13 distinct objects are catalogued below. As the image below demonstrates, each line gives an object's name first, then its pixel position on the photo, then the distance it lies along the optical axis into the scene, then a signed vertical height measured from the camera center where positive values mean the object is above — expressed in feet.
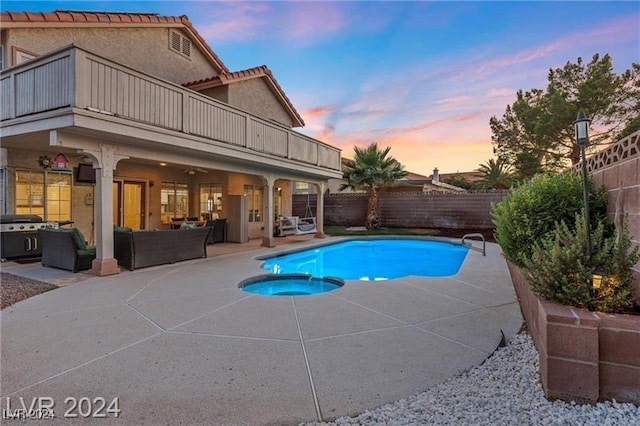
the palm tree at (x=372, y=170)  60.85 +7.35
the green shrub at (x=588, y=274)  9.45 -1.86
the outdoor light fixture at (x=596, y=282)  9.63 -2.05
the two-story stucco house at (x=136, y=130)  21.30 +6.21
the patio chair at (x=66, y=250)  24.22 -3.15
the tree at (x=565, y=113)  51.24 +15.93
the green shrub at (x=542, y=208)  14.10 +0.11
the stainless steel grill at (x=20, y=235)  26.50 -2.29
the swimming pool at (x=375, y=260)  31.12 -5.73
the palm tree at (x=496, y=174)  67.21 +7.60
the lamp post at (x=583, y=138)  10.70 +2.44
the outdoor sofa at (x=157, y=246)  25.73 -3.15
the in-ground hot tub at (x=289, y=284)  23.26 -5.51
